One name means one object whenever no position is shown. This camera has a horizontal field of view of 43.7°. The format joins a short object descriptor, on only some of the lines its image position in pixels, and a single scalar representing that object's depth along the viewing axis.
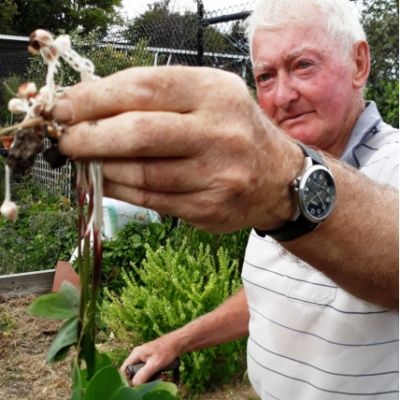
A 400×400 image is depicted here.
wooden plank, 4.28
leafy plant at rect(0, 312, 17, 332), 3.78
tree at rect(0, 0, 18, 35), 18.78
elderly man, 0.72
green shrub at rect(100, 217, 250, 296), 3.62
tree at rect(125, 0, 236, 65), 5.09
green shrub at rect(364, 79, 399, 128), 3.30
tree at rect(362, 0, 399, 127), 3.14
